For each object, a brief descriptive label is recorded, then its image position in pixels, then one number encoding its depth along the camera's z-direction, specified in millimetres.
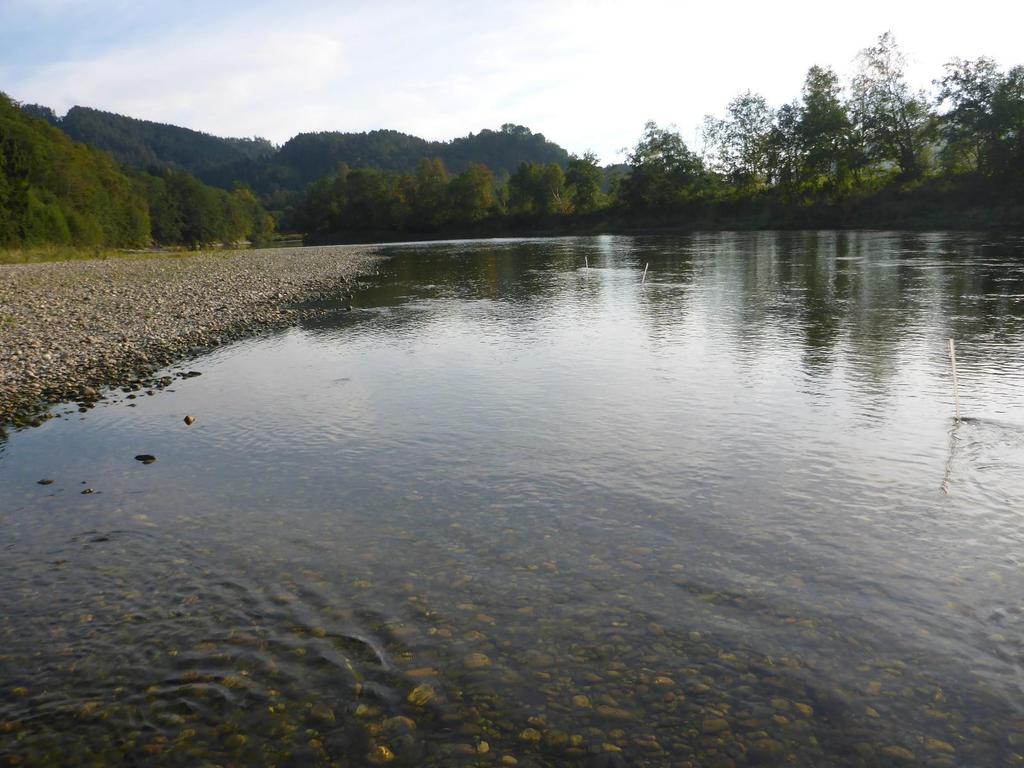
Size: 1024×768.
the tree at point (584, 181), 166500
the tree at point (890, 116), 98250
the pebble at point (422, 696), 6441
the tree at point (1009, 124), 78938
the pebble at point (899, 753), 5551
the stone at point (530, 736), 5915
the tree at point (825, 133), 107188
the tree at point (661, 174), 144375
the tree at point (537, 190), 168125
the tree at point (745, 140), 137375
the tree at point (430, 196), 181500
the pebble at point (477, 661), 6936
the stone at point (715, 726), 5949
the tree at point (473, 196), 175625
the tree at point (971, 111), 82312
